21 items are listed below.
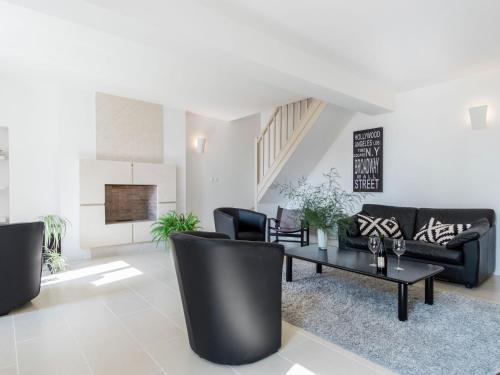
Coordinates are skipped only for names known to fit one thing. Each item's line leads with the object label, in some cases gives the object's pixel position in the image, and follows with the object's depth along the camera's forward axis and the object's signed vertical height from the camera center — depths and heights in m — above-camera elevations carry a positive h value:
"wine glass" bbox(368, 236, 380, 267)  2.93 -0.56
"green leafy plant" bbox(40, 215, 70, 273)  3.99 -0.78
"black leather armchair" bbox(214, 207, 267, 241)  4.42 -0.59
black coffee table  2.53 -0.77
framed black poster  5.15 +0.43
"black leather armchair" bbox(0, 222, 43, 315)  2.56 -0.67
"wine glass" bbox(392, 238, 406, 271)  2.87 -0.58
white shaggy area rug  1.96 -1.12
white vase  3.60 -0.62
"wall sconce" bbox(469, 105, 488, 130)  3.97 +0.89
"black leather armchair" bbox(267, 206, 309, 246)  5.35 -0.77
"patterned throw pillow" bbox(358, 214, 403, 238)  4.34 -0.60
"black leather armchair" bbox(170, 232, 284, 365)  1.83 -0.67
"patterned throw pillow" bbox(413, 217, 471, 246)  3.71 -0.59
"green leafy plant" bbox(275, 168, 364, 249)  3.50 -0.36
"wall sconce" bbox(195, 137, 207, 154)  6.23 +0.84
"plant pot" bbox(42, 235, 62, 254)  4.15 -0.78
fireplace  5.21 -0.30
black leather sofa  3.29 -0.72
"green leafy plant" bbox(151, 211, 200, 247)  3.97 -0.51
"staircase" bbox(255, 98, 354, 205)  5.29 +0.87
